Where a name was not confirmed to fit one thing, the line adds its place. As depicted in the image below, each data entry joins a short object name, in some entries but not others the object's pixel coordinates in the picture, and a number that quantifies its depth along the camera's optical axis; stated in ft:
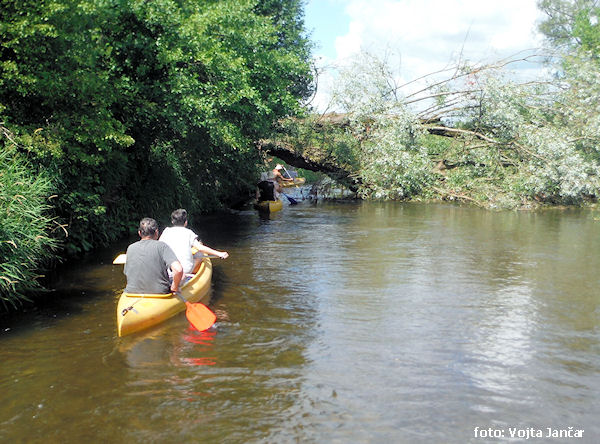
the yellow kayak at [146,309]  22.15
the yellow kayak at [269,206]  66.03
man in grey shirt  23.15
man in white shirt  26.71
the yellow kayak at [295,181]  79.19
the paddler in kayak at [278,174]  74.00
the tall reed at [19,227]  23.82
